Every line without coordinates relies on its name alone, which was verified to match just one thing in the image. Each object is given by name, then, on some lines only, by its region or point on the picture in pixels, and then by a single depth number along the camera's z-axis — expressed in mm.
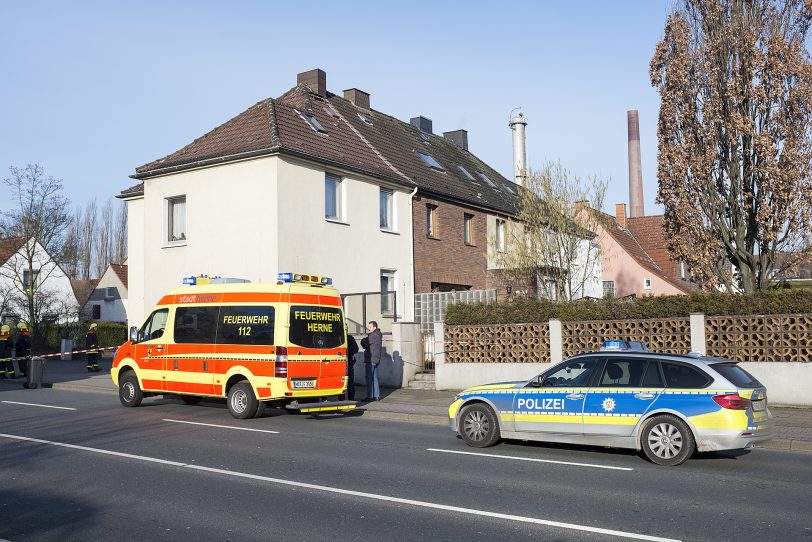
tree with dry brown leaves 18625
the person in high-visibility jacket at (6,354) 24391
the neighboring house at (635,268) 45000
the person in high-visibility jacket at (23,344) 25312
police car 9625
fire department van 14586
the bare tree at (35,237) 39750
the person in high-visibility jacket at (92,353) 27047
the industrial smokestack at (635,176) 59500
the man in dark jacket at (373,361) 17922
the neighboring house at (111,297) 61875
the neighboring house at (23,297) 40781
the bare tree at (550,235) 26188
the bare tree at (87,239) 75812
